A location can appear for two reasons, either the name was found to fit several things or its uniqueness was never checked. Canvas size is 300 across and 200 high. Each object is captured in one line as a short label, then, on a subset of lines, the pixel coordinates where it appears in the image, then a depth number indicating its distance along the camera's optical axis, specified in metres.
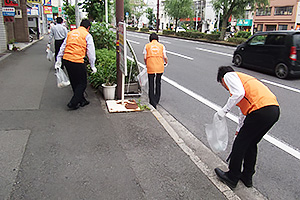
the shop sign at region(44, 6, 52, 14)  32.78
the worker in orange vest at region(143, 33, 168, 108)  6.23
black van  9.72
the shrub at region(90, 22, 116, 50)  9.41
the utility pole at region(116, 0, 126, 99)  6.03
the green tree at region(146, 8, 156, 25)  72.12
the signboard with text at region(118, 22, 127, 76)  5.48
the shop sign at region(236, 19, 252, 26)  53.09
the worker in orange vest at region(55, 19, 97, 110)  5.45
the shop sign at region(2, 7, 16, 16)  14.60
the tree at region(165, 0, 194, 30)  39.28
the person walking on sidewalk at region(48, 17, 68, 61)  9.18
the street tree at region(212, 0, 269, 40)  25.16
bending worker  3.01
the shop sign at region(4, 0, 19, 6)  15.25
